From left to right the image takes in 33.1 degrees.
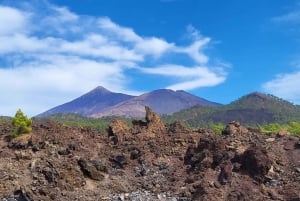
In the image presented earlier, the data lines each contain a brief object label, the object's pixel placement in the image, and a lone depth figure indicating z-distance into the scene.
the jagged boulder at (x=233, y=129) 45.75
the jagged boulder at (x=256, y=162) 36.91
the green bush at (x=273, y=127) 80.99
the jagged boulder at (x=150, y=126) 46.12
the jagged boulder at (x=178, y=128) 45.84
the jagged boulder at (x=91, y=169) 38.31
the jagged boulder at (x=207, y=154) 39.03
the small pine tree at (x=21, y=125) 44.34
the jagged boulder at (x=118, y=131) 45.44
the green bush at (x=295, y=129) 71.97
